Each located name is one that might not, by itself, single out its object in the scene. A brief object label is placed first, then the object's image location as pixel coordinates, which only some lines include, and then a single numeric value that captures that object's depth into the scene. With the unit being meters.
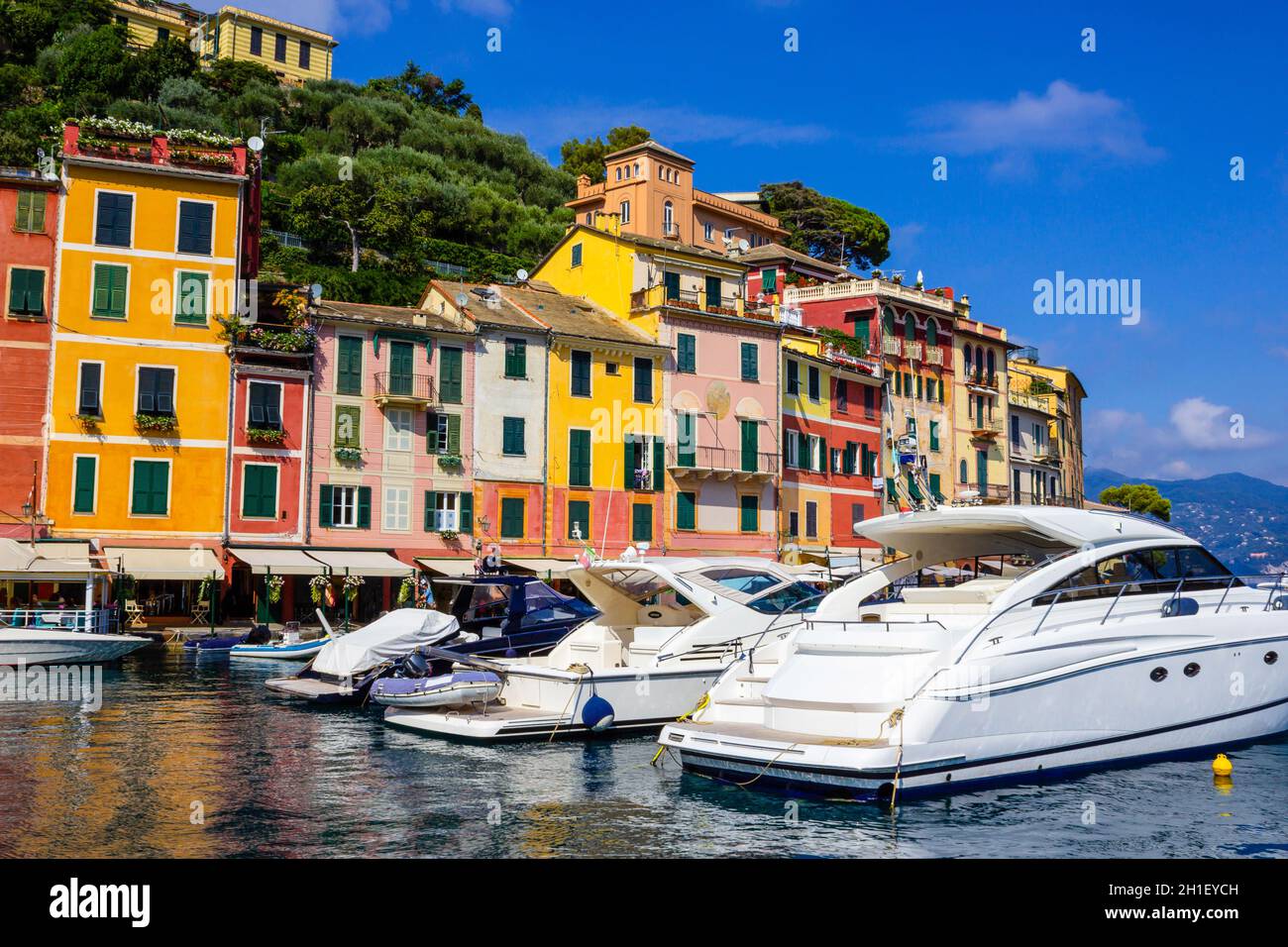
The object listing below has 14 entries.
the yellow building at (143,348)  36.41
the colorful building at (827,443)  49.62
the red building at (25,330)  35.53
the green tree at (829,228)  94.25
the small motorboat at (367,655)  21.94
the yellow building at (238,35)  101.25
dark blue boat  22.16
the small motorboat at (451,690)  18.88
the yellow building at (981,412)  59.78
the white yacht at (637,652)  18.06
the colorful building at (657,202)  76.94
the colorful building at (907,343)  55.97
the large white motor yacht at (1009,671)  13.21
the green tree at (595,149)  99.31
